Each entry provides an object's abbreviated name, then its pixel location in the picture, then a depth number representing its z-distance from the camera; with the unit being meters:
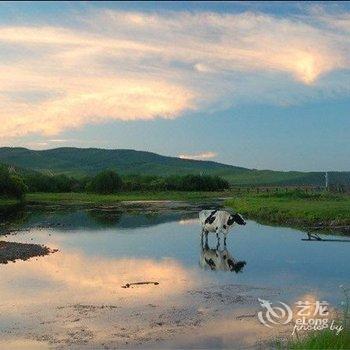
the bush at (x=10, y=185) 75.62
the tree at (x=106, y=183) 99.88
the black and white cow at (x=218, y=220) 29.66
